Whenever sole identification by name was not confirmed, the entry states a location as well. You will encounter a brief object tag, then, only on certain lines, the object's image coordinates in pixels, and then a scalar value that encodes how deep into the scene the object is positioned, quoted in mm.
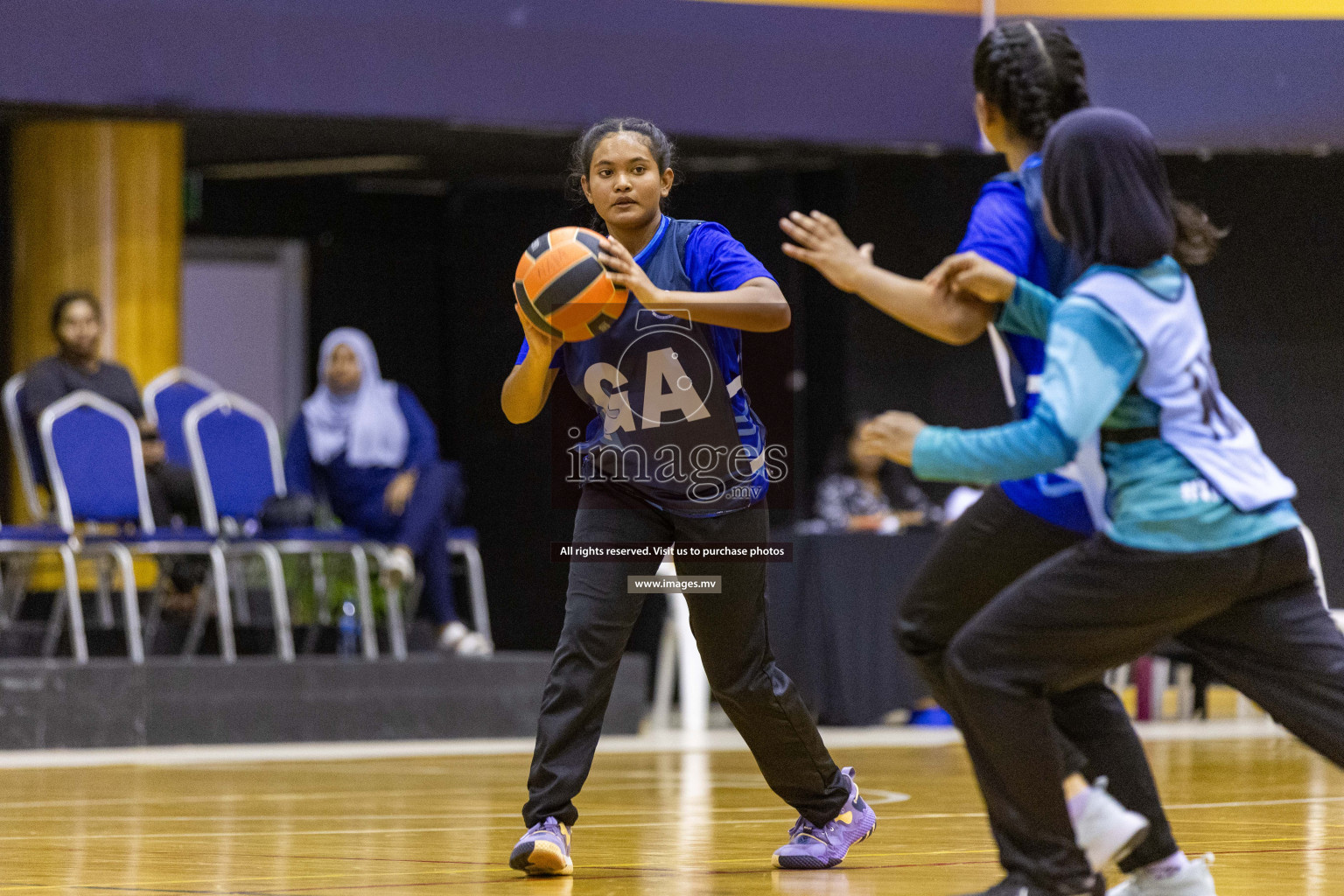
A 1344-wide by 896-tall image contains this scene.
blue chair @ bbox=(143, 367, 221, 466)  19328
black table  19250
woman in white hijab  18844
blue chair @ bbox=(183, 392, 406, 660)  18187
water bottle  19484
